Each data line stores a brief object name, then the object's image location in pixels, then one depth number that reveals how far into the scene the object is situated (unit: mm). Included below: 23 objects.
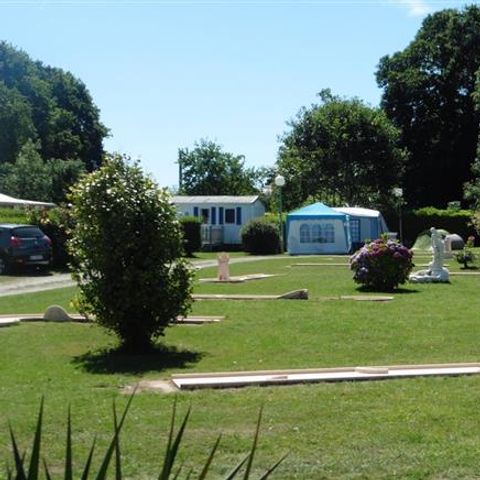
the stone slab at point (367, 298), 15719
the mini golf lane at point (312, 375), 7891
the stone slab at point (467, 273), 23003
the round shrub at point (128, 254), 9914
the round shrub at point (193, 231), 36781
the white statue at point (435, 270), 20453
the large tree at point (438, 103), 54281
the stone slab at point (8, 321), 12451
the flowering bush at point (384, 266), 18375
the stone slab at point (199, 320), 12531
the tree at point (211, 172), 67125
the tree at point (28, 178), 47312
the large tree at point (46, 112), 54312
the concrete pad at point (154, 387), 7711
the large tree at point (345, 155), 47969
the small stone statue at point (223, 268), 20531
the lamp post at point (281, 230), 40175
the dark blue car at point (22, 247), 24719
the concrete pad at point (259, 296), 15781
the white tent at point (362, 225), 41875
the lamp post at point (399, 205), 44306
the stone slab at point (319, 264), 28469
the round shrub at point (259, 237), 38656
